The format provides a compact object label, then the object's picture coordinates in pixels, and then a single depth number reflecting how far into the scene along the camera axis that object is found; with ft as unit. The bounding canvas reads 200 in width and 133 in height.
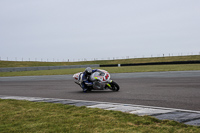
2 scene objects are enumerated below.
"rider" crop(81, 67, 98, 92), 40.50
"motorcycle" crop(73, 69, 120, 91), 39.09
